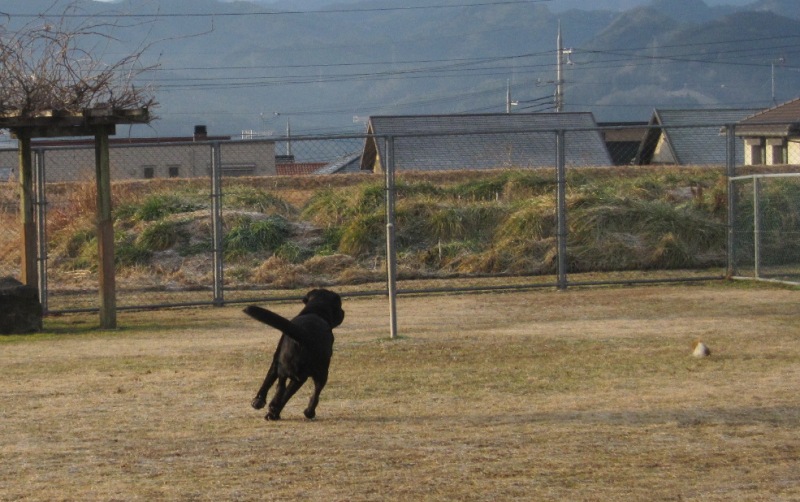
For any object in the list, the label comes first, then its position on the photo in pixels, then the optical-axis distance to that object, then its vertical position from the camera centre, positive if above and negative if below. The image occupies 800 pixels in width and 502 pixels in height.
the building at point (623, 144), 50.88 +3.63
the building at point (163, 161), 37.19 +2.44
